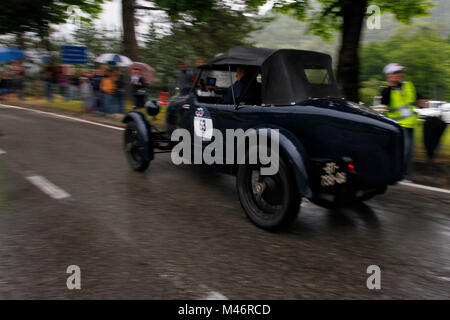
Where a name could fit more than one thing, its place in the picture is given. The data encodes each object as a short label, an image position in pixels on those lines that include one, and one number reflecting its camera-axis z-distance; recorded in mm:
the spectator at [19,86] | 21241
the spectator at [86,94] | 14820
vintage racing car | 3506
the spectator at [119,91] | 13805
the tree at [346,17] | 8375
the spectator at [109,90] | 13695
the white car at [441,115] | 6620
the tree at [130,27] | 15945
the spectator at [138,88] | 12898
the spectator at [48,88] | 19031
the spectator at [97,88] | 14055
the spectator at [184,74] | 10625
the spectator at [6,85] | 21000
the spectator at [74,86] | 19688
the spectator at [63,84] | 20094
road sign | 17281
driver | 4750
